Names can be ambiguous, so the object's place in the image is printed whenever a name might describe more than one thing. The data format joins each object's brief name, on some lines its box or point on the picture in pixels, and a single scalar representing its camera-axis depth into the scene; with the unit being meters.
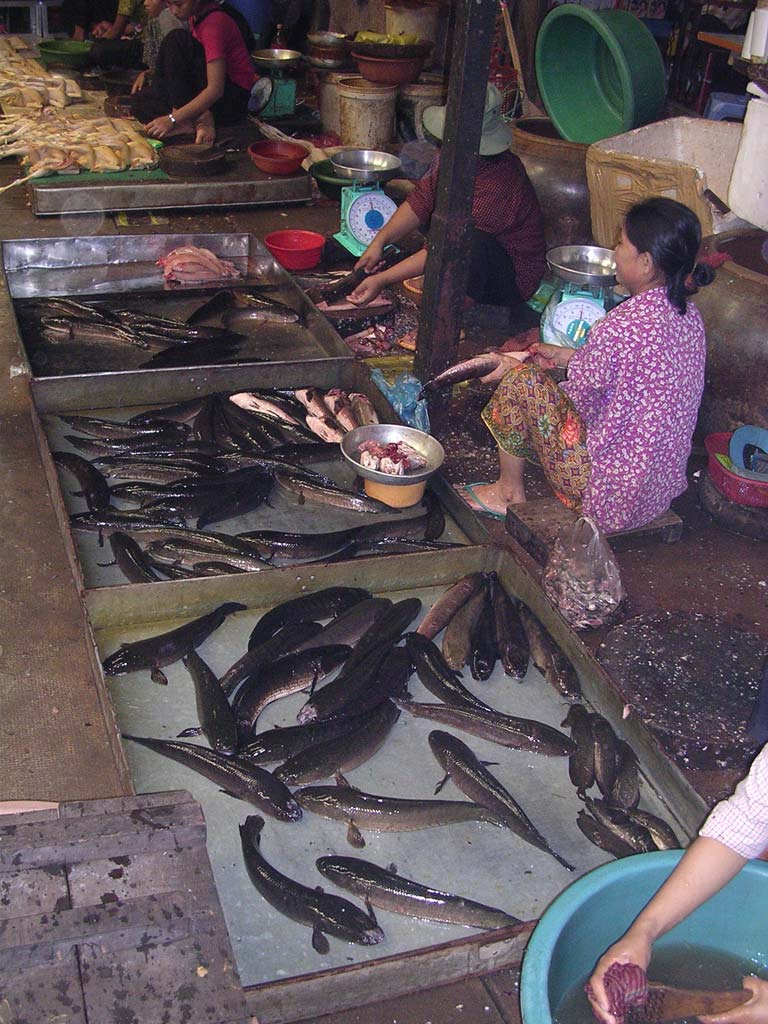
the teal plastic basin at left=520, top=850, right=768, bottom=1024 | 2.13
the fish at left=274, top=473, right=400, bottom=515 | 4.67
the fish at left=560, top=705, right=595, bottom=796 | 3.34
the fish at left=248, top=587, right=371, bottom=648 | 3.78
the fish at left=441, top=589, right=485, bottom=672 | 3.81
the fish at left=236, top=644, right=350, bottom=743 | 3.41
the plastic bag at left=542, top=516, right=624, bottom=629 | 4.00
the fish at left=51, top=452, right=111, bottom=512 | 4.46
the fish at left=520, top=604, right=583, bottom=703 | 3.69
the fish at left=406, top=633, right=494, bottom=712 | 3.58
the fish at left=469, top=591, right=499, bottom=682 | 3.79
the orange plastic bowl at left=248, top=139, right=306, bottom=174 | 8.80
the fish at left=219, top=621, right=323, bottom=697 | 3.57
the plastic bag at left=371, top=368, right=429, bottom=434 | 5.33
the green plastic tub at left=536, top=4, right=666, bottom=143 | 7.55
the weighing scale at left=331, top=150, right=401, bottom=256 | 7.27
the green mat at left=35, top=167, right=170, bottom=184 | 8.59
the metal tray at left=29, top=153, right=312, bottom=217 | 8.13
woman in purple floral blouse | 3.90
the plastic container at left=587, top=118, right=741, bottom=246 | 5.77
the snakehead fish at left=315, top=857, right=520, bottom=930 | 2.83
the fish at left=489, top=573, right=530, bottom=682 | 3.81
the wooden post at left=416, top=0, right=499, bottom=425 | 4.58
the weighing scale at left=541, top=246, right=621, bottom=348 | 5.47
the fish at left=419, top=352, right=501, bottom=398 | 5.26
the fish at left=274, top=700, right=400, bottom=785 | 3.21
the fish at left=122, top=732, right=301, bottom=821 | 3.10
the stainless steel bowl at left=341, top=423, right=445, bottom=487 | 4.60
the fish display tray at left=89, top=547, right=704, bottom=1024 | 2.66
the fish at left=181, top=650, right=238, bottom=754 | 3.27
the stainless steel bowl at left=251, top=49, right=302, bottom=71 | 10.68
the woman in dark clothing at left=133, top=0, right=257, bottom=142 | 9.32
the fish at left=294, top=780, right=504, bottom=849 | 3.11
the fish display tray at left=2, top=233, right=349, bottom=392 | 5.93
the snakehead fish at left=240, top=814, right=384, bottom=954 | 2.74
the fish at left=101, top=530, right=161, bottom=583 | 3.97
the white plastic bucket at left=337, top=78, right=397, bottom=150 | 9.68
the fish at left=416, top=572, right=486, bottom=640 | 3.92
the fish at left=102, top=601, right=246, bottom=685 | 3.57
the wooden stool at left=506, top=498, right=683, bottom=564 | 4.44
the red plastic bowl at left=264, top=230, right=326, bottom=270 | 7.18
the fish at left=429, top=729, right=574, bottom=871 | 3.11
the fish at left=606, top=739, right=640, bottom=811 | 3.24
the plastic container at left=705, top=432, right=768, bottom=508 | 4.76
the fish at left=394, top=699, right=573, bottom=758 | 3.45
